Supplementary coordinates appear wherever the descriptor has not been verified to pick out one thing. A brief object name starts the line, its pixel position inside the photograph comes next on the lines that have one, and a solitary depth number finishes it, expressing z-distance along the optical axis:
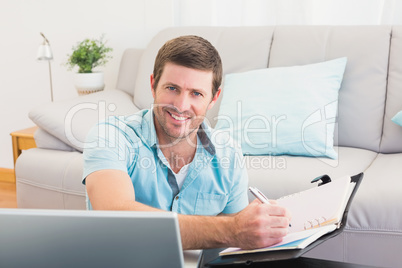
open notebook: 0.90
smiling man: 1.27
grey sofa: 1.86
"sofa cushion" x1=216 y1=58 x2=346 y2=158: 2.19
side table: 2.74
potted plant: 2.95
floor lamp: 2.97
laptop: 0.67
